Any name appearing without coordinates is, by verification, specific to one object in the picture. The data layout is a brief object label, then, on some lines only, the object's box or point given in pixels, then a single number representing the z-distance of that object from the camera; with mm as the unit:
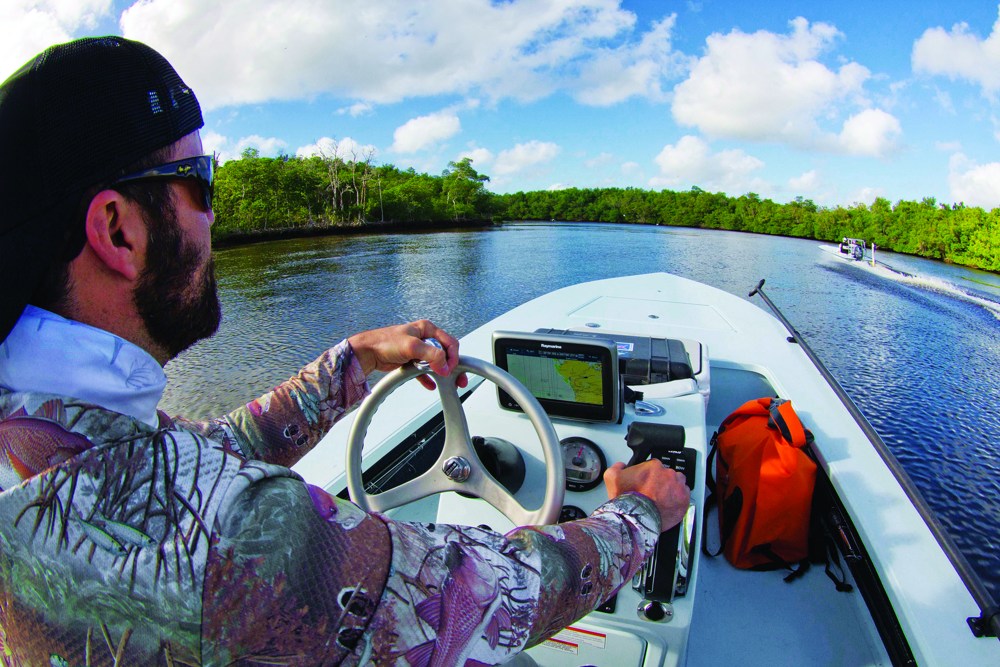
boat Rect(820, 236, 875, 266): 18781
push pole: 1359
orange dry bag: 2115
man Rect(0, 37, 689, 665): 527
